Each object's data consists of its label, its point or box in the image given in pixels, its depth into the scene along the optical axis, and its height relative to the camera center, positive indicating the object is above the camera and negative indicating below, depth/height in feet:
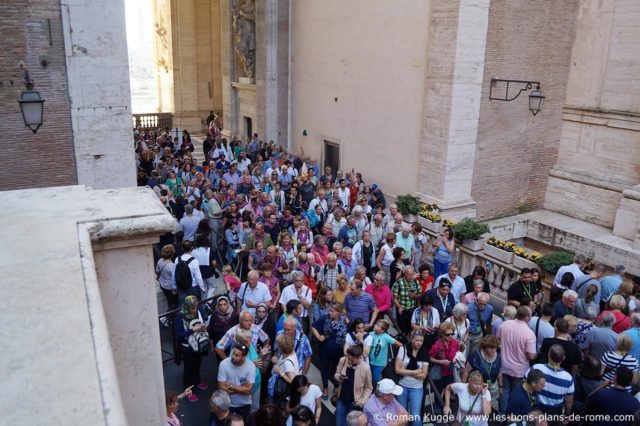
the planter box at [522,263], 33.53 -11.50
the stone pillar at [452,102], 41.47 -2.55
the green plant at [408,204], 43.60 -10.57
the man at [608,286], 28.04 -10.59
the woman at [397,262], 30.17 -10.43
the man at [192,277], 27.25 -10.38
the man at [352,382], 19.54 -11.05
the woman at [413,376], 20.35 -11.10
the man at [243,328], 20.36 -10.09
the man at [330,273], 27.61 -10.27
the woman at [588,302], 24.82 -10.24
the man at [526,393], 18.52 -10.69
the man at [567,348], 20.81 -10.20
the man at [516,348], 21.35 -10.49
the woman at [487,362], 20.10 -10.59
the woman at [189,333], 22.53 -10.90
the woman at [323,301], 24.09 -10.17
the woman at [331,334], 22.79 -10.91
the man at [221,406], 16.73 -10.13
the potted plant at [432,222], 40.45 -11.02
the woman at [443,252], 32.75 -10.69
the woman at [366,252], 31.71 -10.58
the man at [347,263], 28.66 -10.09
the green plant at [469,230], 36.73 -10.44
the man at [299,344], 20.54 -10.41
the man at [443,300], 24.62 -10.14
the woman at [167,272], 27.45 -10.25
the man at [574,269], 28.96 -10.21
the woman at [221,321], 22.42 -10.23
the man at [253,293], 24.32 -9.94
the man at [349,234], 33.96 -10.09
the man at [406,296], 26.45 -10.70
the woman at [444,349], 21.09 -10.62
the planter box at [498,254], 34.88 -11.47
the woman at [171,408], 16.37 -10.09
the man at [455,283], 26.50 -10.04
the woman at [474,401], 18.15 -10.74
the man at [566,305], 24.43 -10.23
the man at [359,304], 24.63 -10.37
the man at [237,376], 18.99 -10.53
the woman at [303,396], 18.08 -10.69
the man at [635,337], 21.83 -10.16
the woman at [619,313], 23.52 -10.06
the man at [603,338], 21.71 -10.25
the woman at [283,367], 19.54 -10.52
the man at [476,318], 24.44 -10.73
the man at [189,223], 34.06 -9.68
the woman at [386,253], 31.14 -10.21
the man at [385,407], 17.54 -10.72
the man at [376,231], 34.86 -10.14
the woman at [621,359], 20.33 -10.39
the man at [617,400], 18.04 -10.51
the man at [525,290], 26.91 -10.47
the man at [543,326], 22.58 -10.21
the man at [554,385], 19.06 -10.57
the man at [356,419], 16.07 -10.03
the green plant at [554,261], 32.35 -10.87
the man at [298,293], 24.86 -10.10
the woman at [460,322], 22.22 -10.08
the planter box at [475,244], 37.04 -11.44
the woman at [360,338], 20.84 -10.20
